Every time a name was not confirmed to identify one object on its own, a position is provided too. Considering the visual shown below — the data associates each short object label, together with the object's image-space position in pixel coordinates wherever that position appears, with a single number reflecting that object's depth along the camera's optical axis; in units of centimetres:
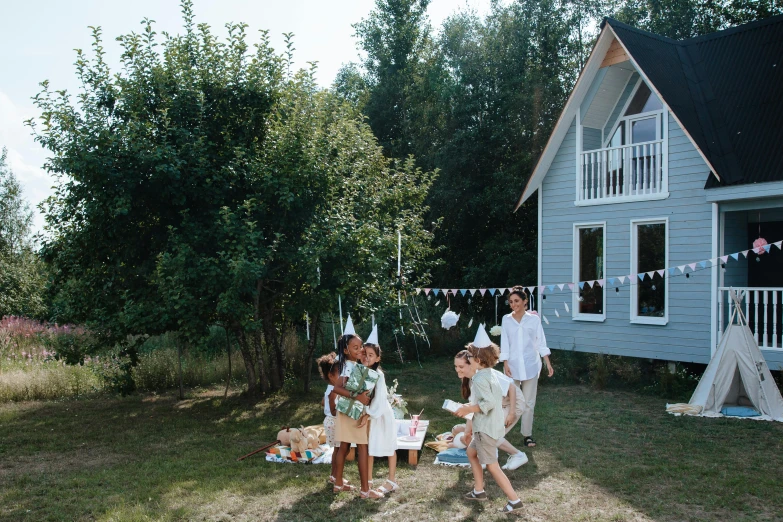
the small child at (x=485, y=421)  588
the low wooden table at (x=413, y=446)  749
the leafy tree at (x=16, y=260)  2373
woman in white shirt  787
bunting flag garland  1064
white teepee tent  978
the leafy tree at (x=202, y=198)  948
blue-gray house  1252
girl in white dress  645
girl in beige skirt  630
